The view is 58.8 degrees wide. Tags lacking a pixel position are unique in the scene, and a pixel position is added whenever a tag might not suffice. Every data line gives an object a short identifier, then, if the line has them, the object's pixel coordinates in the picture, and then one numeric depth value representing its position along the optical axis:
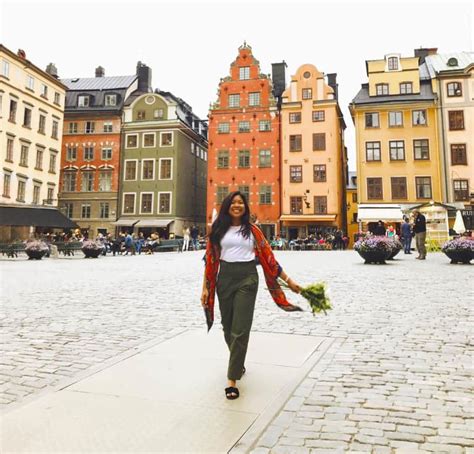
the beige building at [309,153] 41.34
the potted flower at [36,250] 22.66
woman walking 3.49
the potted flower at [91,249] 24.09
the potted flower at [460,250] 15.91
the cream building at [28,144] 35.12
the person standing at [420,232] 17.91
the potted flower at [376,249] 16.41
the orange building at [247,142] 42.78
